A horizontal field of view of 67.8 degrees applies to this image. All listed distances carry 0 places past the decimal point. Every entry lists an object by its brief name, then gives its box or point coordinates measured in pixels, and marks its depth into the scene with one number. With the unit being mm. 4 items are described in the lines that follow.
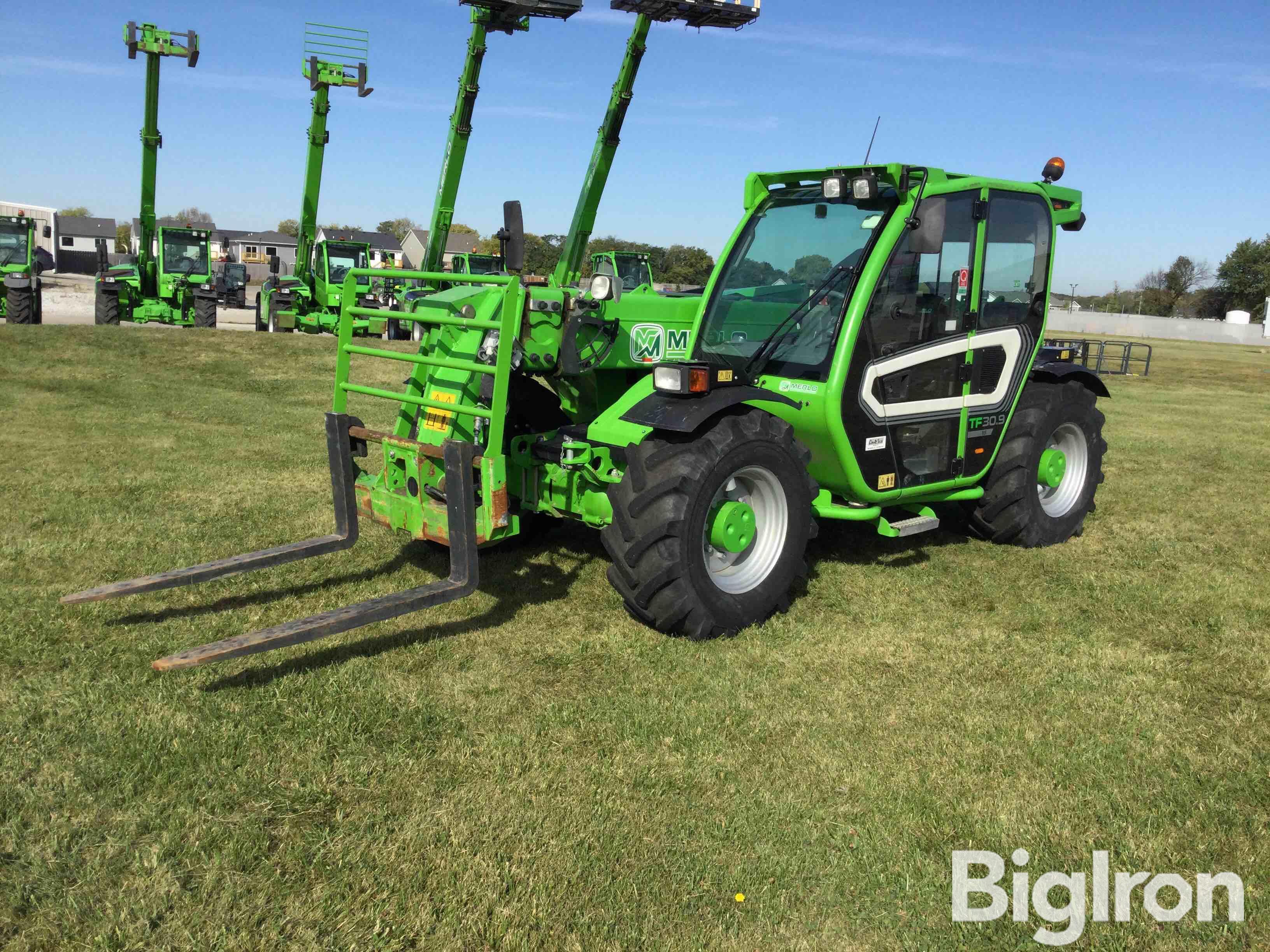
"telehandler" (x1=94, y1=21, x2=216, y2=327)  20609
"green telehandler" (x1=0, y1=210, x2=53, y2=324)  18859
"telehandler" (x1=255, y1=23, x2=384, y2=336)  18812
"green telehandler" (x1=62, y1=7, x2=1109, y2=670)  4602
